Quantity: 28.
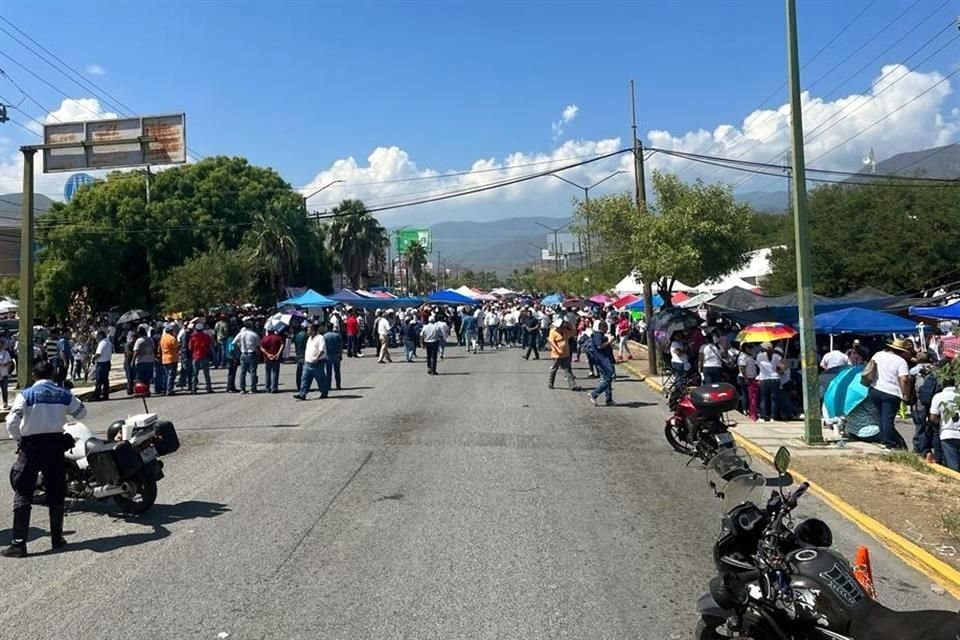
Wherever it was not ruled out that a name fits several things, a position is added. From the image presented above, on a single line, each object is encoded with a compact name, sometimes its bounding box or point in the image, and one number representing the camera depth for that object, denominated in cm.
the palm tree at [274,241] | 4753
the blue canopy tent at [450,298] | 4247
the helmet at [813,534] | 399
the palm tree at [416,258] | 10256
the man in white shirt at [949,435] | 965
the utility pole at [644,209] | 2111
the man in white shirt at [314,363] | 1609
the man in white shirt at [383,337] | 2556
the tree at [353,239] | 6938
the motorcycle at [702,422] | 969
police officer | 664
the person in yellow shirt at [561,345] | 1714
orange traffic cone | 400
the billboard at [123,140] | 1733
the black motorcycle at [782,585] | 348
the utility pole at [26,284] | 1683
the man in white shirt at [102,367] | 1734
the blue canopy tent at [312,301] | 3212
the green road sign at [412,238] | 10519
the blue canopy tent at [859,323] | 1735
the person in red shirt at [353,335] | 2802
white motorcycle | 745
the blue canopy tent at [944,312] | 1944
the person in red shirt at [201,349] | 1827
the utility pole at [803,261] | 1123
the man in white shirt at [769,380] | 1384
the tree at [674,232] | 2127
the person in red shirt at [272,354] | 1717
